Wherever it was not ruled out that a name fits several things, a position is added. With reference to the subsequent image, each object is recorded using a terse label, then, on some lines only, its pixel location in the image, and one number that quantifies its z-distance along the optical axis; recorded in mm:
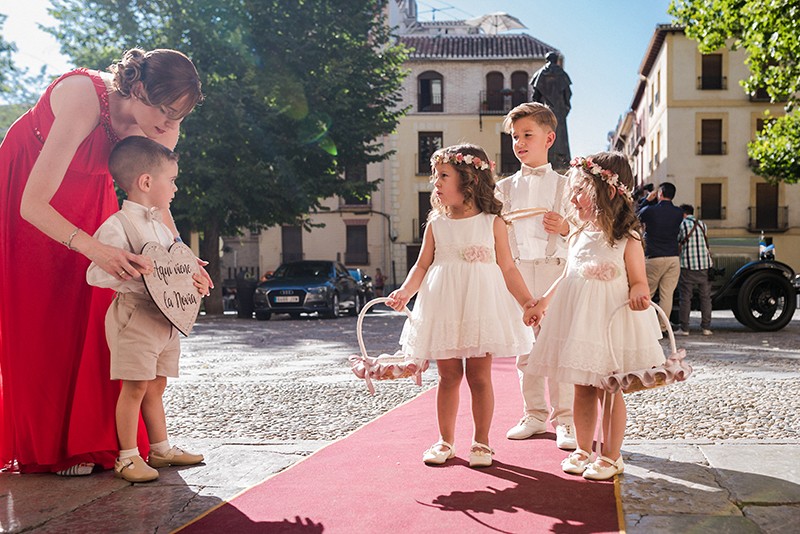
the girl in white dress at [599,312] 3504
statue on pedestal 8328
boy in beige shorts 3512
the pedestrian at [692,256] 10930
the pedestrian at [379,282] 37469
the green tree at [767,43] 14233
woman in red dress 3584
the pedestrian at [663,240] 10266
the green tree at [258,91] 18594
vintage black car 11805
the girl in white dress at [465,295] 3811
